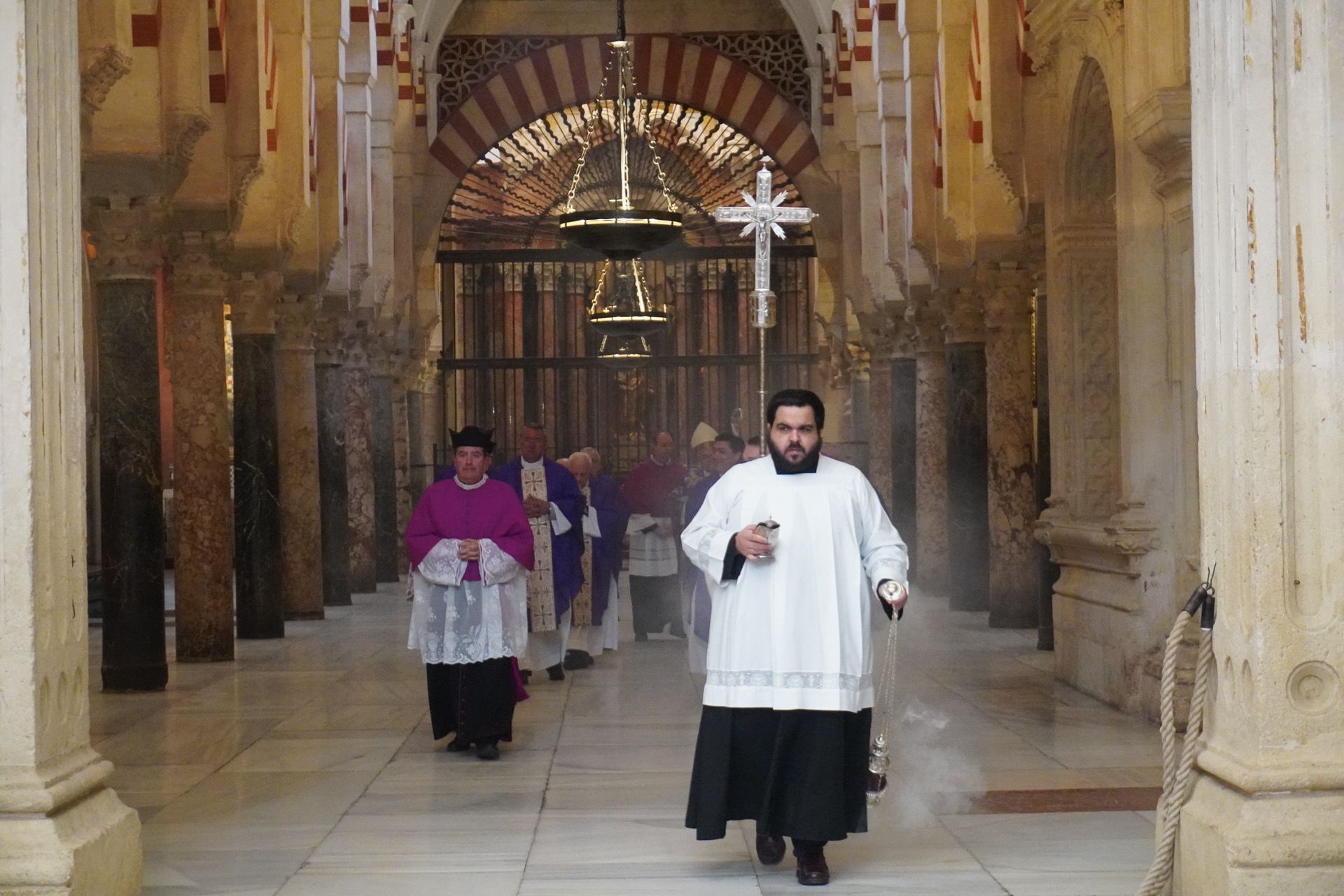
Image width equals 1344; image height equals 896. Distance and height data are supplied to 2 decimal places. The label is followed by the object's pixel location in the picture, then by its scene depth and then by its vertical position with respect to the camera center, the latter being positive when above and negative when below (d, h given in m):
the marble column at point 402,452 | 18.56 -0.06
